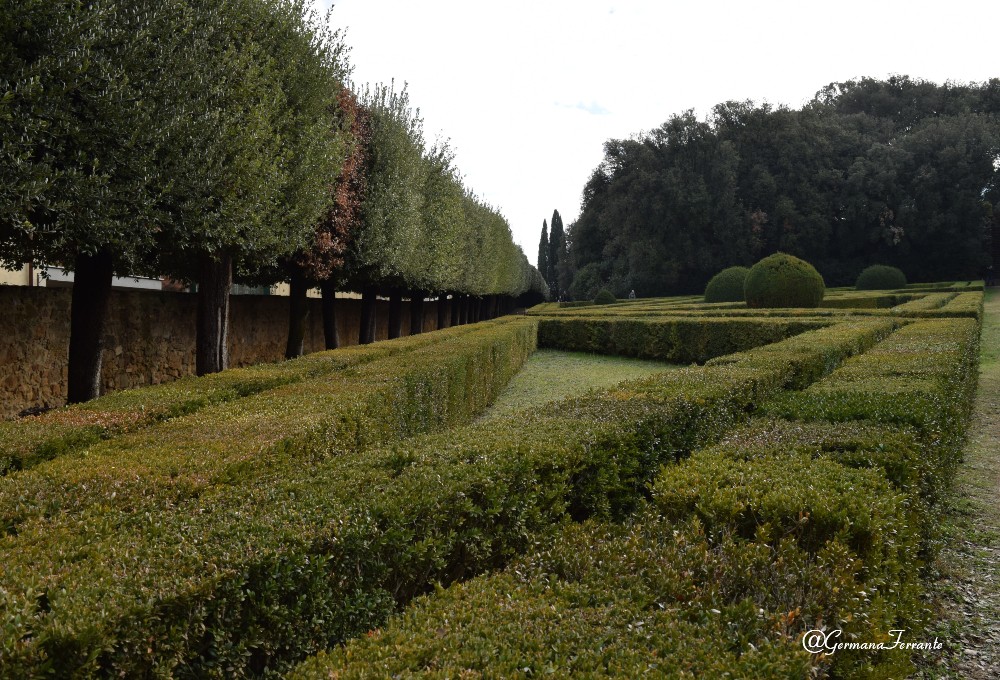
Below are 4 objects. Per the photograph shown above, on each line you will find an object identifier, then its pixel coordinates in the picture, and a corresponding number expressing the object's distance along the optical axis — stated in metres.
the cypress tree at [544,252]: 84.81
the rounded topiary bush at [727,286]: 34.16
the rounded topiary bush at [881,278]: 39.09
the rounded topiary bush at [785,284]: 24.62
